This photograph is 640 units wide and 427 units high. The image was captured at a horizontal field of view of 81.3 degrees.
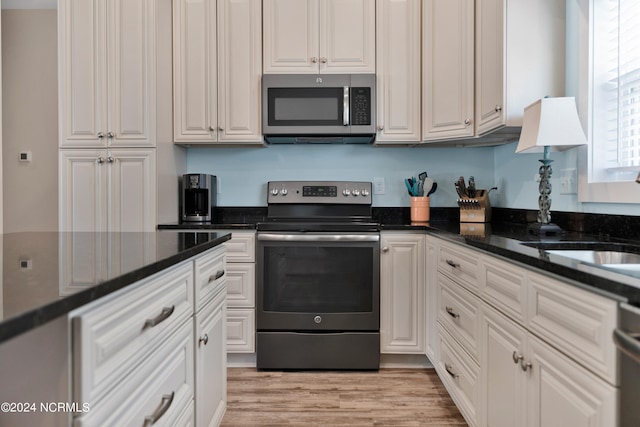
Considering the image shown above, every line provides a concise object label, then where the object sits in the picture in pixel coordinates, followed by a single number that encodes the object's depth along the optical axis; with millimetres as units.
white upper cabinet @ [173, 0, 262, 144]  2457
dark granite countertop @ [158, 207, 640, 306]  787
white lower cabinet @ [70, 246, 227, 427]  644
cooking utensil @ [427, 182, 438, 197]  2654
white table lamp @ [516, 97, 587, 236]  1525
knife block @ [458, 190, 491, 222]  2381
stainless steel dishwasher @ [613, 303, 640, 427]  698
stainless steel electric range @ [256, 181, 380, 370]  2262
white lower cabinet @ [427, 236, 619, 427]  817
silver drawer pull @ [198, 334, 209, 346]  1211
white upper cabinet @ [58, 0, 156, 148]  2295
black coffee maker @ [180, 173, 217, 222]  2576
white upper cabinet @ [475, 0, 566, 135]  1801
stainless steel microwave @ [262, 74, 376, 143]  2432
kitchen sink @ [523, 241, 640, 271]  1254
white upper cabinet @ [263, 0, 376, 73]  2441
